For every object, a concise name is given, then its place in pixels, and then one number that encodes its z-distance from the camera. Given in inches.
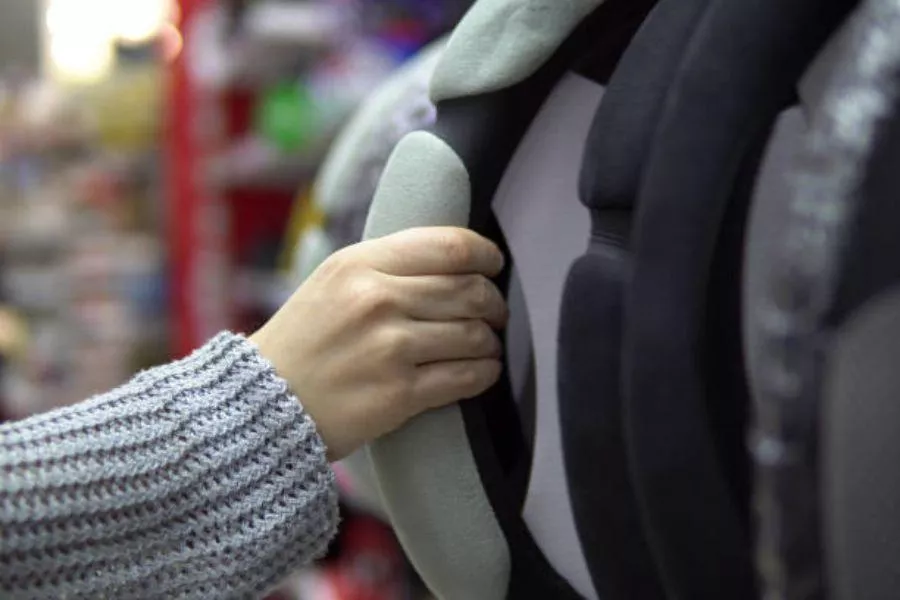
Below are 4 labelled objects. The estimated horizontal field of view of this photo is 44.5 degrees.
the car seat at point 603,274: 18.0
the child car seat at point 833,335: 14.5
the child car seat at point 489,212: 23.1
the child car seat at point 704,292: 17.8
